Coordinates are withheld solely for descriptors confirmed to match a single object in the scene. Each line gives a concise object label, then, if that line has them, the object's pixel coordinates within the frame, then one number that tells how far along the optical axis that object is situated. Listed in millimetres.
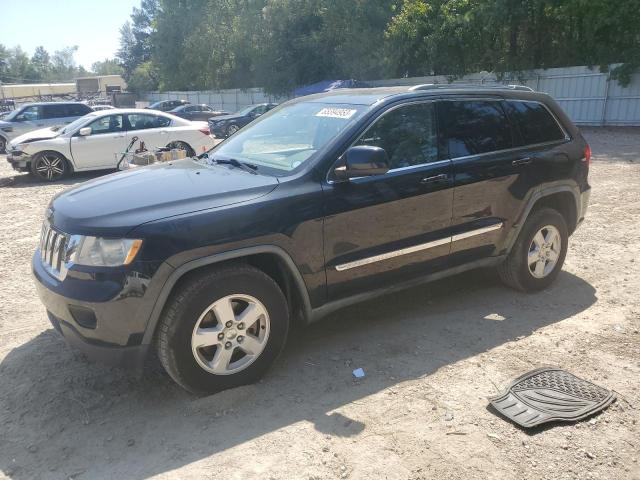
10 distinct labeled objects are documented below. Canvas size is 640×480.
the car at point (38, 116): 16641
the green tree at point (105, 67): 168300
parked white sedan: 11602
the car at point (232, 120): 22938
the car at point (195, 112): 27266
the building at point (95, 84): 73688
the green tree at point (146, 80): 64694
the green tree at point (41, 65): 124250
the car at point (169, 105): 31234
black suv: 2977
